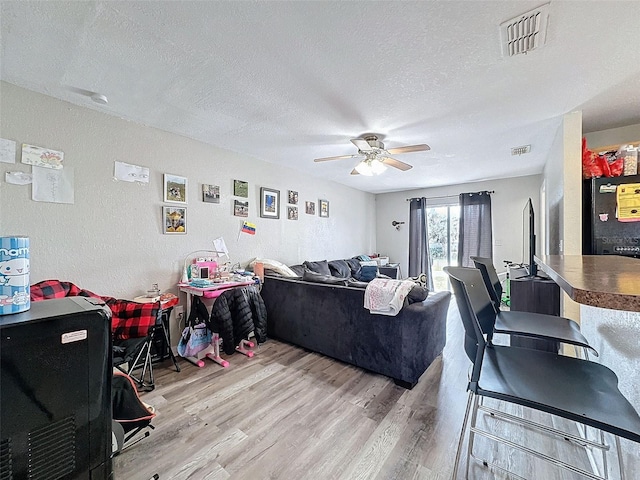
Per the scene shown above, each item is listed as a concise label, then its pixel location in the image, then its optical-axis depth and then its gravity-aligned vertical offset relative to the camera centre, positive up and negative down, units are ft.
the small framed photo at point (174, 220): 9.61 +0.80
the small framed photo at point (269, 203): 13.08 +1.94
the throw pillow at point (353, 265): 17.70 -1.51
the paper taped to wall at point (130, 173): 8.43 +2.21
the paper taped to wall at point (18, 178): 6.57 +1.56
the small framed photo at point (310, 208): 15.85 +2.03
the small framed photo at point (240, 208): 11.90 +1.50
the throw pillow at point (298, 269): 13.58 -1.37
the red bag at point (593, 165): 7.81 +2.26
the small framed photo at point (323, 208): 16.92 +2.17
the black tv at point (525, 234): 16.46 +0.53
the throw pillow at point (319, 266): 14.56 -1.33
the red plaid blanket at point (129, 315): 6.95 -1.90
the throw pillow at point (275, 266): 11.94 -1.09
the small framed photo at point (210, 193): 10.73 +1.95
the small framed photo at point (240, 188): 11.92 +2.39
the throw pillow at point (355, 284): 8.71 -1.35
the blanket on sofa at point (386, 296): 7.47 -1.49
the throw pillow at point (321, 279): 9.20 -1.28
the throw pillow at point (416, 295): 7.61 -1.47
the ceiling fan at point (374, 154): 9.36 +3.23
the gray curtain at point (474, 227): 17.79 +1.05
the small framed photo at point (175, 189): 9.58 +1.92
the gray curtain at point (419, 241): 20.24 +0.11
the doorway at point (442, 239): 19.48 +0.26
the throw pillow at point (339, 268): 16.23 -1.58
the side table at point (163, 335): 8.36 -3.11
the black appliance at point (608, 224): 7.29 +0.50
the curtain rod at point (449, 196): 17.88 +3.33
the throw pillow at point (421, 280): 9.00 -1.29
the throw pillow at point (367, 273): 16.01 -1.82
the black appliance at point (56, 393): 2.31 -1.39
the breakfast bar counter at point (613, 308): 1.83 -0.42
